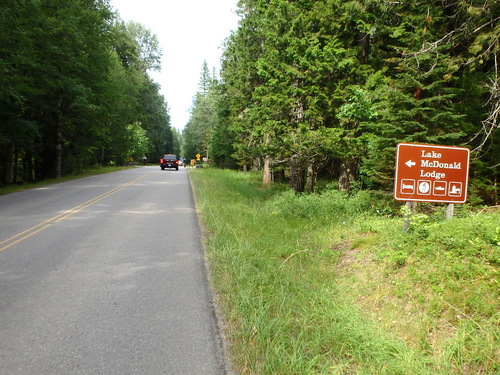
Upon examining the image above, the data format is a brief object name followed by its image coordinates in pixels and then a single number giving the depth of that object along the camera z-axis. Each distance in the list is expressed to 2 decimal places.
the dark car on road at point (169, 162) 44.12
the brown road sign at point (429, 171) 4.81
